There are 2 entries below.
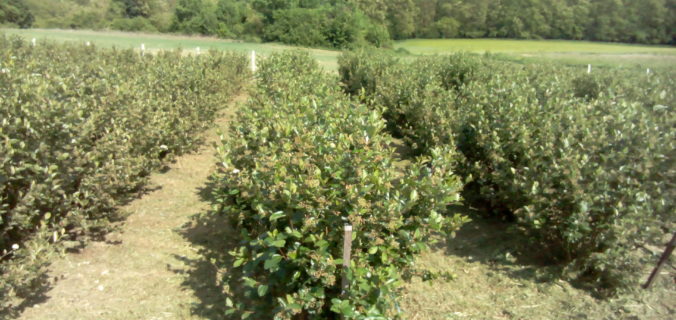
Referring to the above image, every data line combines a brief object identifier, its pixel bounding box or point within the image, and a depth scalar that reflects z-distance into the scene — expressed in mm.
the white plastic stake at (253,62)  17211
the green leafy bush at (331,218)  2666
